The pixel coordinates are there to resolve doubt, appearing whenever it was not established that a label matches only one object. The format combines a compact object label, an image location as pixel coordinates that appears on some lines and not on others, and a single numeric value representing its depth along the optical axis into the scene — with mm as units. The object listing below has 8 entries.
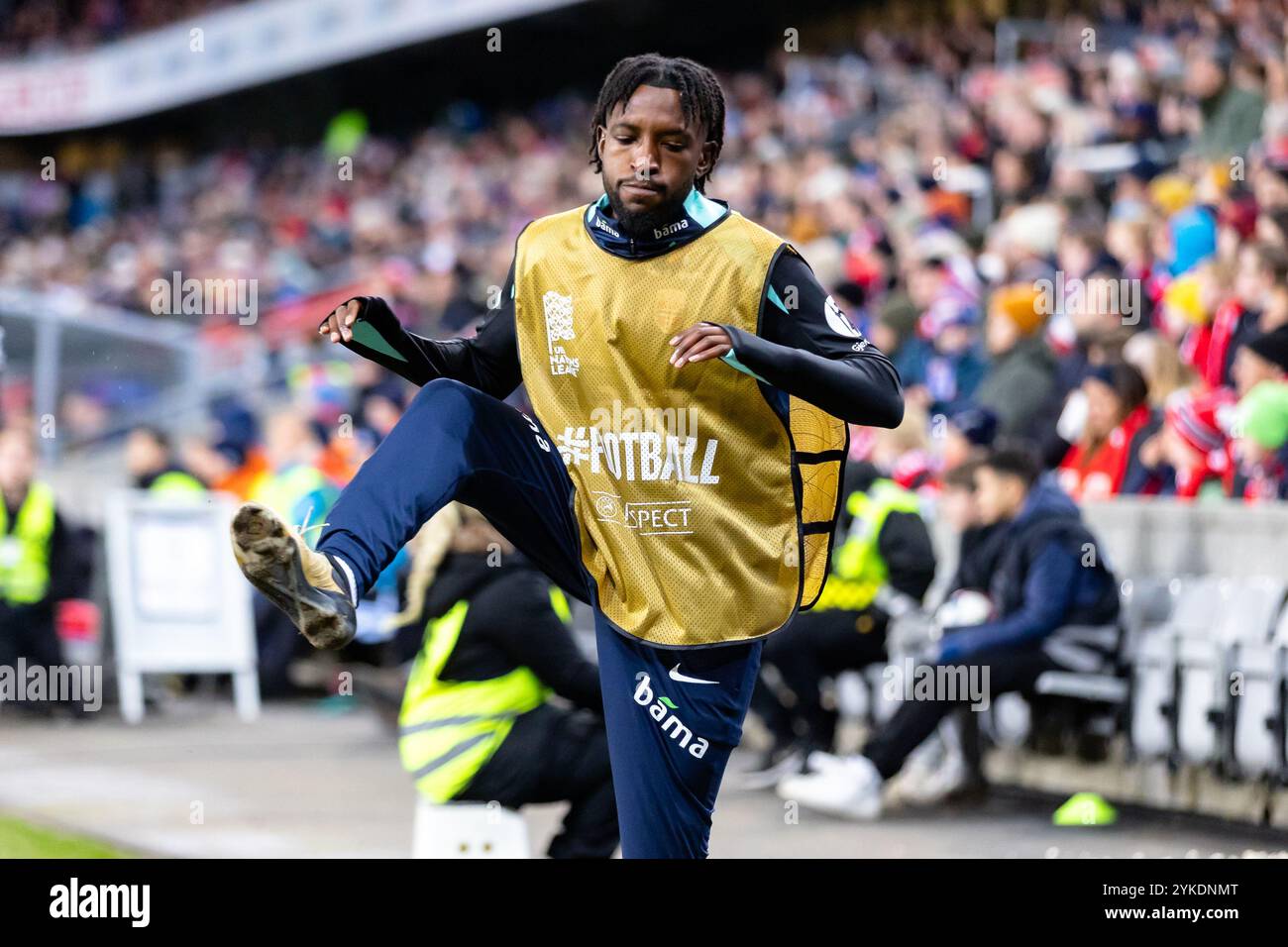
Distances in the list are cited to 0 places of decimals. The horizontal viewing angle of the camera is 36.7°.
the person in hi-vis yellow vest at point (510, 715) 6012
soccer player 4148
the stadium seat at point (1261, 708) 7484
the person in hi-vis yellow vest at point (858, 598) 8961
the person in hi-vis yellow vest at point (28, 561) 11742
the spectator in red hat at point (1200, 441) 8477
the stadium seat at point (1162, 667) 8023
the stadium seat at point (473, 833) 6078
